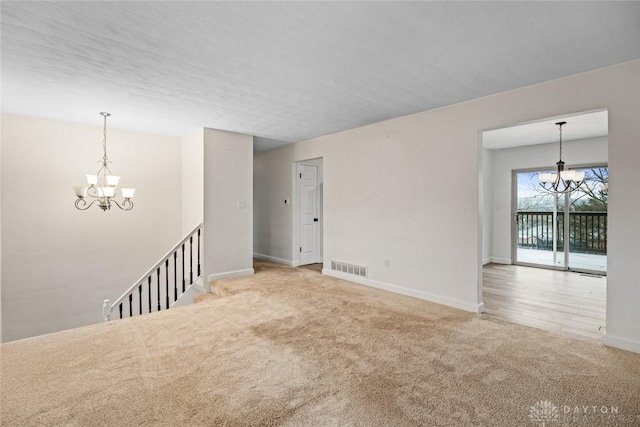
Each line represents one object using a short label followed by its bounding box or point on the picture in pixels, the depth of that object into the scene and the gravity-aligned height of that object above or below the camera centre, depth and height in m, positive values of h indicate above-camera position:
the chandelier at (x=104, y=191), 3.88 +0.27
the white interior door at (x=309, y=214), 6.42 -0.07
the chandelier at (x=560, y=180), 5.44 +0.55
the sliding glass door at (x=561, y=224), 5.96 -0.29
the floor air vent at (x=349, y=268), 4.92 -0.94
